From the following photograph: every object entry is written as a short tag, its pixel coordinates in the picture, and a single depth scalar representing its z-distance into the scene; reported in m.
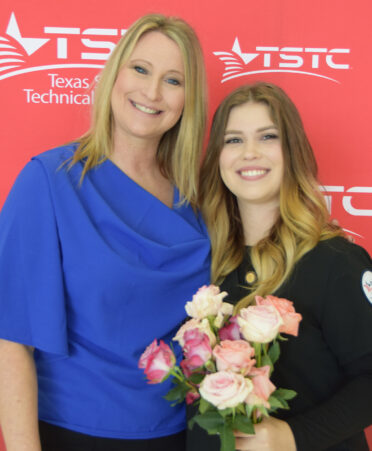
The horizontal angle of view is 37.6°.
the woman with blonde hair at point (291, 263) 1.39
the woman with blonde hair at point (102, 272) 1.42
